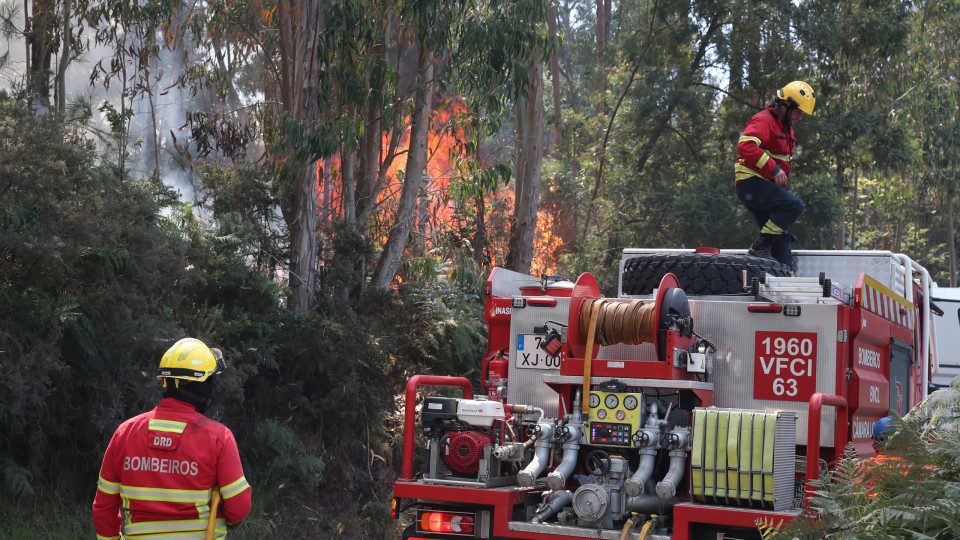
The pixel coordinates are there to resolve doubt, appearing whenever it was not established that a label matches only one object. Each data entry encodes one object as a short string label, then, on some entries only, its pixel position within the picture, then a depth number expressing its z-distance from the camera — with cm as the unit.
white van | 1358
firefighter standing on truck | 823
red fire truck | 552
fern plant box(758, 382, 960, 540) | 408
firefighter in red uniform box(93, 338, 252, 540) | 439
